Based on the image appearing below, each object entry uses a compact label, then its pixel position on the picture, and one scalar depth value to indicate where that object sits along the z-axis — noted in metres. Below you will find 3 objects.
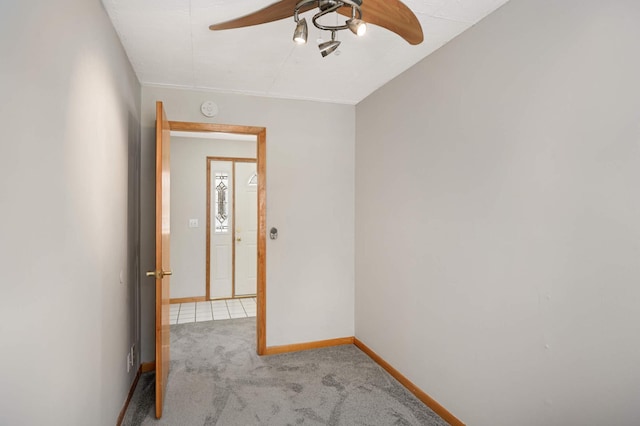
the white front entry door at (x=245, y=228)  5.74
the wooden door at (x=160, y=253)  2.45
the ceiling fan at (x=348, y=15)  1.44
